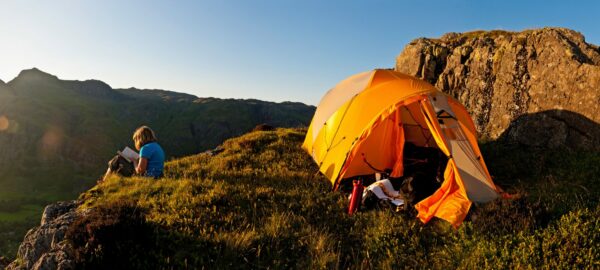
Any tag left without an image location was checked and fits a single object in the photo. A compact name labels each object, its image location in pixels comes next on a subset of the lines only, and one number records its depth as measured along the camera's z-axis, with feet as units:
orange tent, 27.35
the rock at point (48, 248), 19.21
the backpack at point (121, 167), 39.09
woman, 35.27
